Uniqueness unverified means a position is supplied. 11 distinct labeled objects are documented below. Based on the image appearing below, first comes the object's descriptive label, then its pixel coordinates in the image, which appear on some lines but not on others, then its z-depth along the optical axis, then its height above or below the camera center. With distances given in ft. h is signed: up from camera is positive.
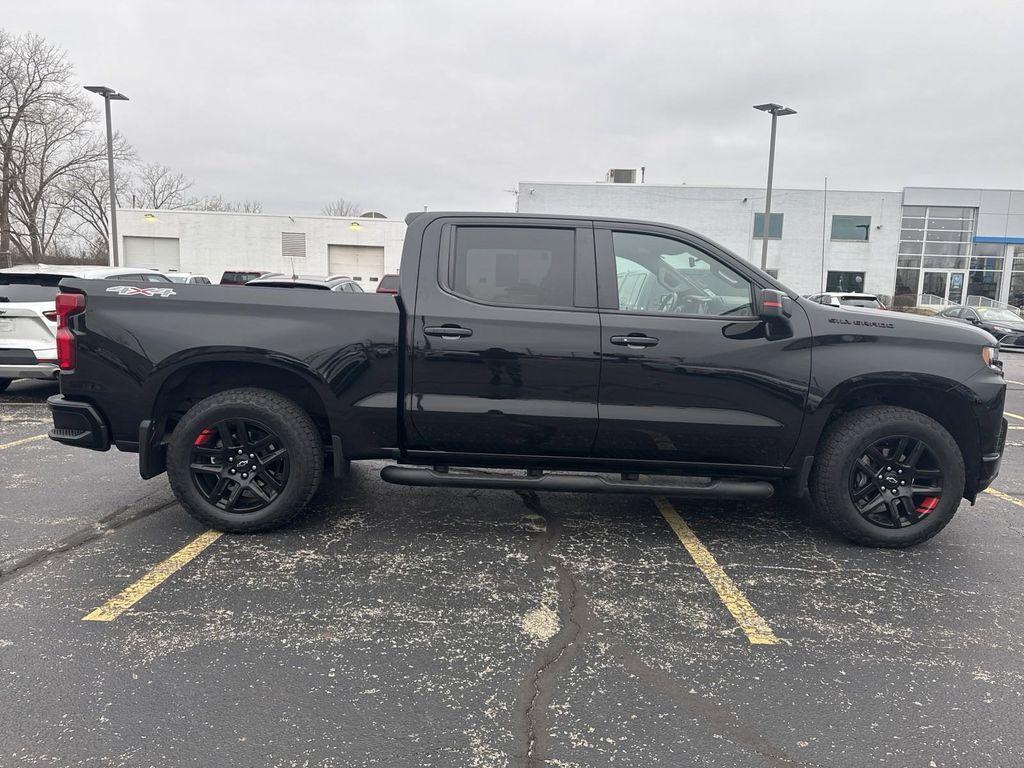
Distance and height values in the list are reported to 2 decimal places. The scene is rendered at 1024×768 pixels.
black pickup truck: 13.07 -1.67
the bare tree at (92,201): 135.79 +16.72
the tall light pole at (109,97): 62.97 +16.87
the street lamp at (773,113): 63.87 +17.29
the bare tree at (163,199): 185.06 +21.98
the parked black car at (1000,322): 65.57 -1.40
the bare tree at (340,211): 210.38 +22.61
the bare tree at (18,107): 113.80 +27.96
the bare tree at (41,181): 120.98 +17.52
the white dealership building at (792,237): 114.62 +9.56
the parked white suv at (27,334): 25.05 -2.16
